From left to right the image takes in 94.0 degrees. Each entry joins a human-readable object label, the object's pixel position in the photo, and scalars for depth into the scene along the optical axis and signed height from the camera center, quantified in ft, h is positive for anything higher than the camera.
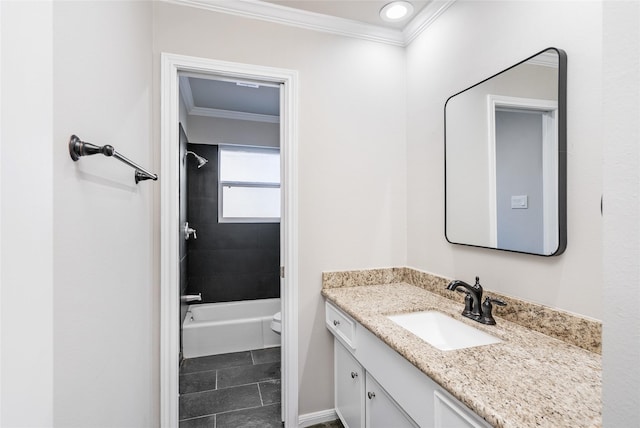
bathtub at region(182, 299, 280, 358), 9.07 -3.76
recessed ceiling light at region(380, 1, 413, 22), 5.62 +3.95
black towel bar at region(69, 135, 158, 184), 2.38 +0.54
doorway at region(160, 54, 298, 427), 5.25 -0.04
